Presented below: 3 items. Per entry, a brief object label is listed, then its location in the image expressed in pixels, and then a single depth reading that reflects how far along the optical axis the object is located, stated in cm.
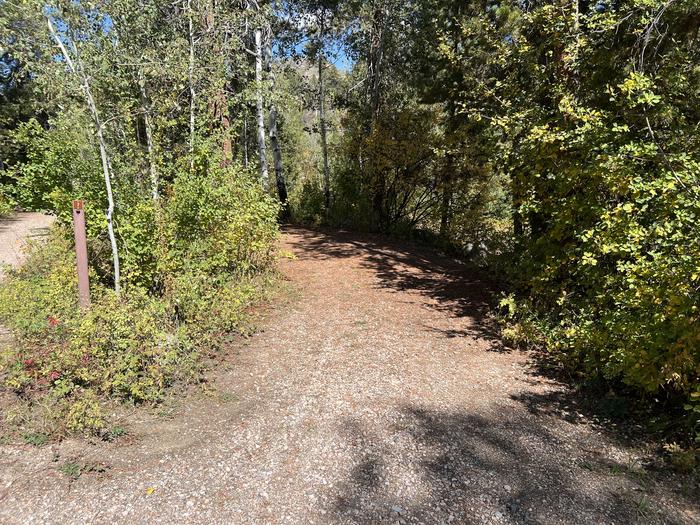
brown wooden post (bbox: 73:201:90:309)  417
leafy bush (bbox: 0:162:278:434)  352
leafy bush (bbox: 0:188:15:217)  605
